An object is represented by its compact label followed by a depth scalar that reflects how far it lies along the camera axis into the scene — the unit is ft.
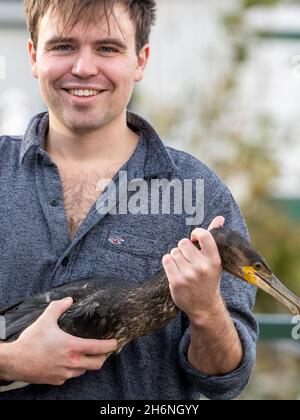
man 10.53
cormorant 9.95
